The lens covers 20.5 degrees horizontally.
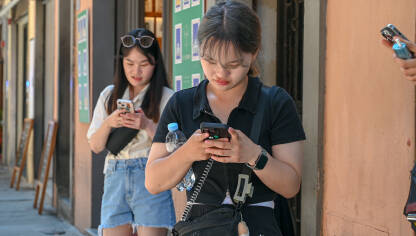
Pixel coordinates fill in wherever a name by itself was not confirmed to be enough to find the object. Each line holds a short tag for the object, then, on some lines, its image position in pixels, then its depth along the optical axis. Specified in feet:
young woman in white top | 21.71
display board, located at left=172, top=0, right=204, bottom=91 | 27.04
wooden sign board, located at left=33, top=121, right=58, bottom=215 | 52.06
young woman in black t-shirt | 12.12
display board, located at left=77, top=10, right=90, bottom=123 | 41.56
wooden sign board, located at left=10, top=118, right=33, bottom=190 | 65.63
